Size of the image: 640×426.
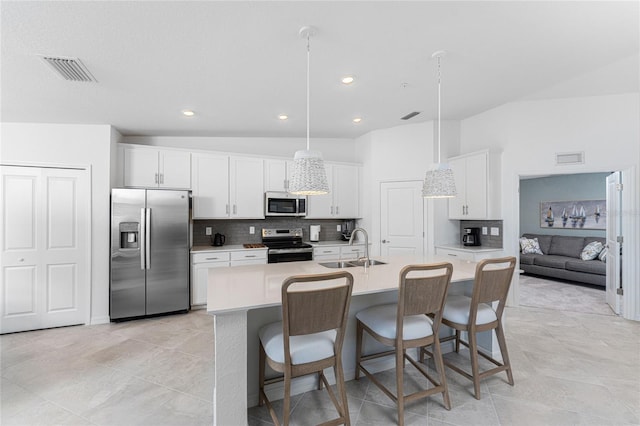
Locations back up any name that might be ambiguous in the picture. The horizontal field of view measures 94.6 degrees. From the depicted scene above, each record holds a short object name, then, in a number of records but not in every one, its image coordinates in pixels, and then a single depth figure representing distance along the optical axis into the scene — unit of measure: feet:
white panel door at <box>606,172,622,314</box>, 12.30
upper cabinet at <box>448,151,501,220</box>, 13.53
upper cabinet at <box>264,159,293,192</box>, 15.39
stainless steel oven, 14.53
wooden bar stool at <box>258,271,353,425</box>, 5.14
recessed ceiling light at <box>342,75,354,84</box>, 9.31
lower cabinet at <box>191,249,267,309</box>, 13.34
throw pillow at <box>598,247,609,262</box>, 16.82
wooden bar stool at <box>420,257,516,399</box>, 6.88
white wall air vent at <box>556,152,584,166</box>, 12.30
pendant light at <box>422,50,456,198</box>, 7.99
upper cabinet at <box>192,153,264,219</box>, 14.21
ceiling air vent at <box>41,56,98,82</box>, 7.55
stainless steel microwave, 15.17
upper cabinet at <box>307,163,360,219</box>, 16.28
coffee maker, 14.57
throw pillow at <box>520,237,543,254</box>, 20.42
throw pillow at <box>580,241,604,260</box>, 17.46
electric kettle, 14.85
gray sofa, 16.57
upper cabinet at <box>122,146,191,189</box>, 13.28
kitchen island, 5.28
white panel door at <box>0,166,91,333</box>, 11.15
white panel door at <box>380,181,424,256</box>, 14.89
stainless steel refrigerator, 12.03
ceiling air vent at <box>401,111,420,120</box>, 13.14
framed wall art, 19.19
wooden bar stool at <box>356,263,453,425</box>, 6.05
